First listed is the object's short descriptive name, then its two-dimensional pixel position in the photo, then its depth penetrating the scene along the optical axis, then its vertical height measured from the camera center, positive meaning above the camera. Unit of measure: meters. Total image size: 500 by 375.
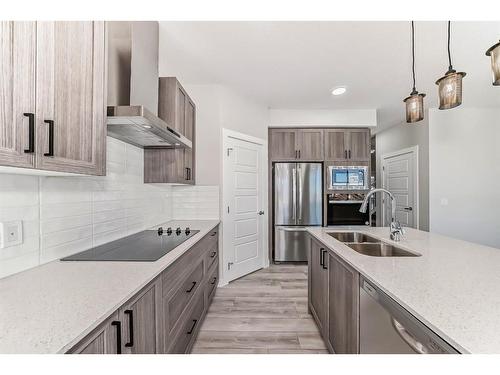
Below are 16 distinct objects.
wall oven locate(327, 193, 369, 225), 4.45 -0.31
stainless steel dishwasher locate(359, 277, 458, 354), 0.77 -0.52
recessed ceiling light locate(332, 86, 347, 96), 3.53 +1.35
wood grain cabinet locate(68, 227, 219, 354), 0.86 -0.57
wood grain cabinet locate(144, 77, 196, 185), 2.43 +0.40
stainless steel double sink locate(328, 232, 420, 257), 1.81 -0.43
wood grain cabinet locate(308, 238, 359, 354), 1.40 -0.72
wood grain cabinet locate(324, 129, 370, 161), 4.48 +0.77
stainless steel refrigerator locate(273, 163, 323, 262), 4.38 -0.27
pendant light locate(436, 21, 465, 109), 1.59 +0.62
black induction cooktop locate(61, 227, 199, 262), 1.42 -0.37
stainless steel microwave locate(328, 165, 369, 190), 4.43 +0.21
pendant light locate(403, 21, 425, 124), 1.98 +0.63
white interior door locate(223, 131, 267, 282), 3.52 -0.26
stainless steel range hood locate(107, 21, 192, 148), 1.53 +0.72
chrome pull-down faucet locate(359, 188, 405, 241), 1.98 -0.28
